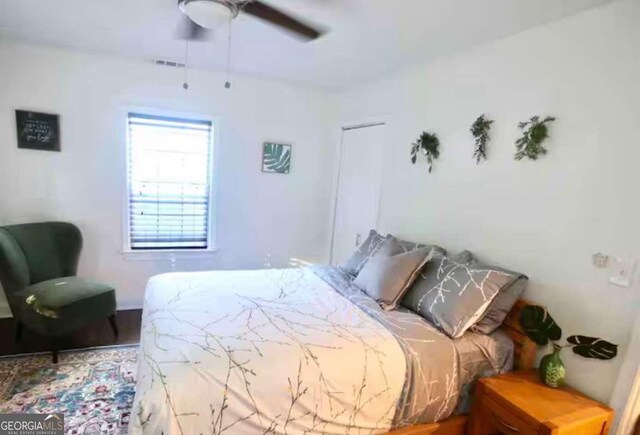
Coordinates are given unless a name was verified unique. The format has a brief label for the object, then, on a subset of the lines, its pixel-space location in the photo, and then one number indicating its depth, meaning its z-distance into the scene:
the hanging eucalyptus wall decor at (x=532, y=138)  2.00
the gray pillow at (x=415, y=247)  2.54
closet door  3.41
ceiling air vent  3.22
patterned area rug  2.00
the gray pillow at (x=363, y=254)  2.78
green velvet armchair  2.46
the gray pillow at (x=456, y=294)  1.92
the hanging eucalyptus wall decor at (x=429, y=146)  2.75
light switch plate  1.63
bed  1.43
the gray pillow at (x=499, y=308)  1.98
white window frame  3.33
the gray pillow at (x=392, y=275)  2.22
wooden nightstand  1.54
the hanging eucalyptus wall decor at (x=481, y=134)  2.34
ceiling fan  1.59
